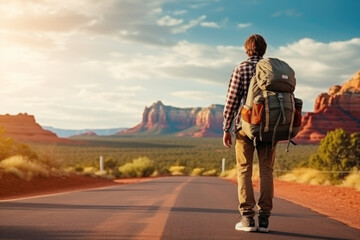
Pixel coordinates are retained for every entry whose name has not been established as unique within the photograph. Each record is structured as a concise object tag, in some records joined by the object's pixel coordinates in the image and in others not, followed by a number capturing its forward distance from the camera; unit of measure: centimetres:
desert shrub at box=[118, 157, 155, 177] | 3855
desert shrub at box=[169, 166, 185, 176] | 4326
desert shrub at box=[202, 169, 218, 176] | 4264
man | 492
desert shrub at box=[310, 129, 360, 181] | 2719
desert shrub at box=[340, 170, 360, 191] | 1672
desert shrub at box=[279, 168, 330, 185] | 2208
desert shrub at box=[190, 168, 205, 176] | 4356
